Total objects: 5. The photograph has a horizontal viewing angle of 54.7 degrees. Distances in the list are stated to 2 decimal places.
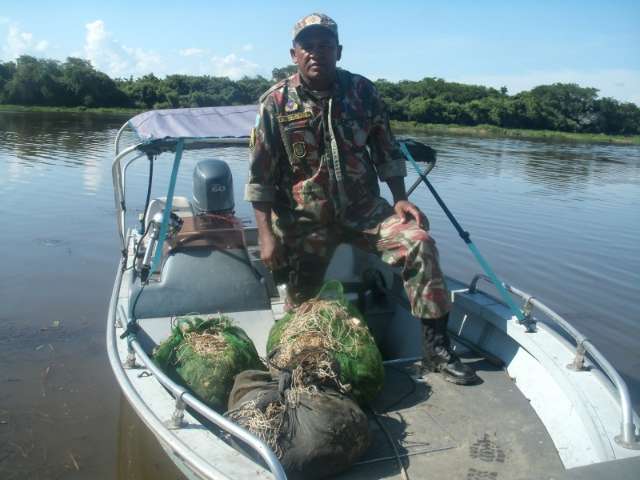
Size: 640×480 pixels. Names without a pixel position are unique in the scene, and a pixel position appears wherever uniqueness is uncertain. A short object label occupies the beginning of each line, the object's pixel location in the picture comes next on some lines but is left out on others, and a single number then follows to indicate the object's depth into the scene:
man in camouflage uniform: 3.63
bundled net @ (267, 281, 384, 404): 2.94
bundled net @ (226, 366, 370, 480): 2.52
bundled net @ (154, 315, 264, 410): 3.15
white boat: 2.66
